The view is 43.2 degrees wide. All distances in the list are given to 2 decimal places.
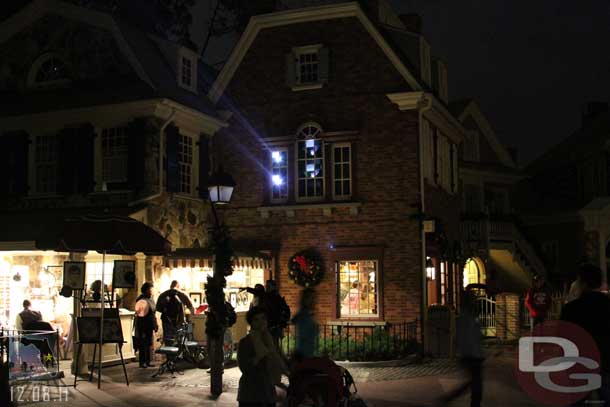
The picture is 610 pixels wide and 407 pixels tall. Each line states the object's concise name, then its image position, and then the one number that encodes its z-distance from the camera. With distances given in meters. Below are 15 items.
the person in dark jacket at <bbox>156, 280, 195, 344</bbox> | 16.17
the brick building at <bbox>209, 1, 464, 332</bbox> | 19.34
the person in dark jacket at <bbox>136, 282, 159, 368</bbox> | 16.27
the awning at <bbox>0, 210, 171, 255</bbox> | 13.93
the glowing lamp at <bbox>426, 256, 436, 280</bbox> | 21.27
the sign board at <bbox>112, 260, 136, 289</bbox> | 15.34
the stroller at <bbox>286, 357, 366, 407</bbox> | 9.59
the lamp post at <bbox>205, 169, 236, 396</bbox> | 13.23
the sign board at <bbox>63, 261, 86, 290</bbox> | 14.42
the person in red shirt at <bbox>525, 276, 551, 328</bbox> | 18.55
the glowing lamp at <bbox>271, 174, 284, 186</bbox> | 20.83
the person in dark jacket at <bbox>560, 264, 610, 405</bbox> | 8.02
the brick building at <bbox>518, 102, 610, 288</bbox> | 30.56
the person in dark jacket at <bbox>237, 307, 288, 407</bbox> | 8.57
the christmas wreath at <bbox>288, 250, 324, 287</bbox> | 19.80
